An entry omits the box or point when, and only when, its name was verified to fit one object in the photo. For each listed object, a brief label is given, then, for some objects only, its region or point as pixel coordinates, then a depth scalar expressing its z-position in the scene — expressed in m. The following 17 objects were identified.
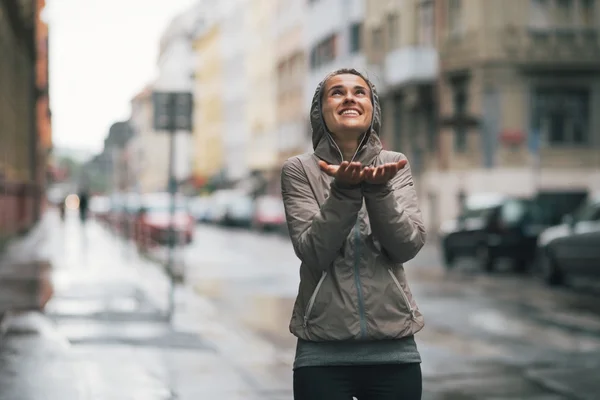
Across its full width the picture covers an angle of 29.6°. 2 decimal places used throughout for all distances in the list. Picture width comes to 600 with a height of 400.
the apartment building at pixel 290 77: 71.38
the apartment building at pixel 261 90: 83.44
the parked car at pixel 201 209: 75.88
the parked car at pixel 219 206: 66.56
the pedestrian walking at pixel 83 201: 40.19
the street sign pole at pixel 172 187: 16.52
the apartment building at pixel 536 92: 38.25
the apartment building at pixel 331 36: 54.53
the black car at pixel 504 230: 24.47
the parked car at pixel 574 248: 19.02
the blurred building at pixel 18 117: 31.25
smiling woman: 3.52
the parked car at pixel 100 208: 66.81
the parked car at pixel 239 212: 62.17
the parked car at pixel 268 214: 54.12
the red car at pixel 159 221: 35.79
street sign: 16.28
